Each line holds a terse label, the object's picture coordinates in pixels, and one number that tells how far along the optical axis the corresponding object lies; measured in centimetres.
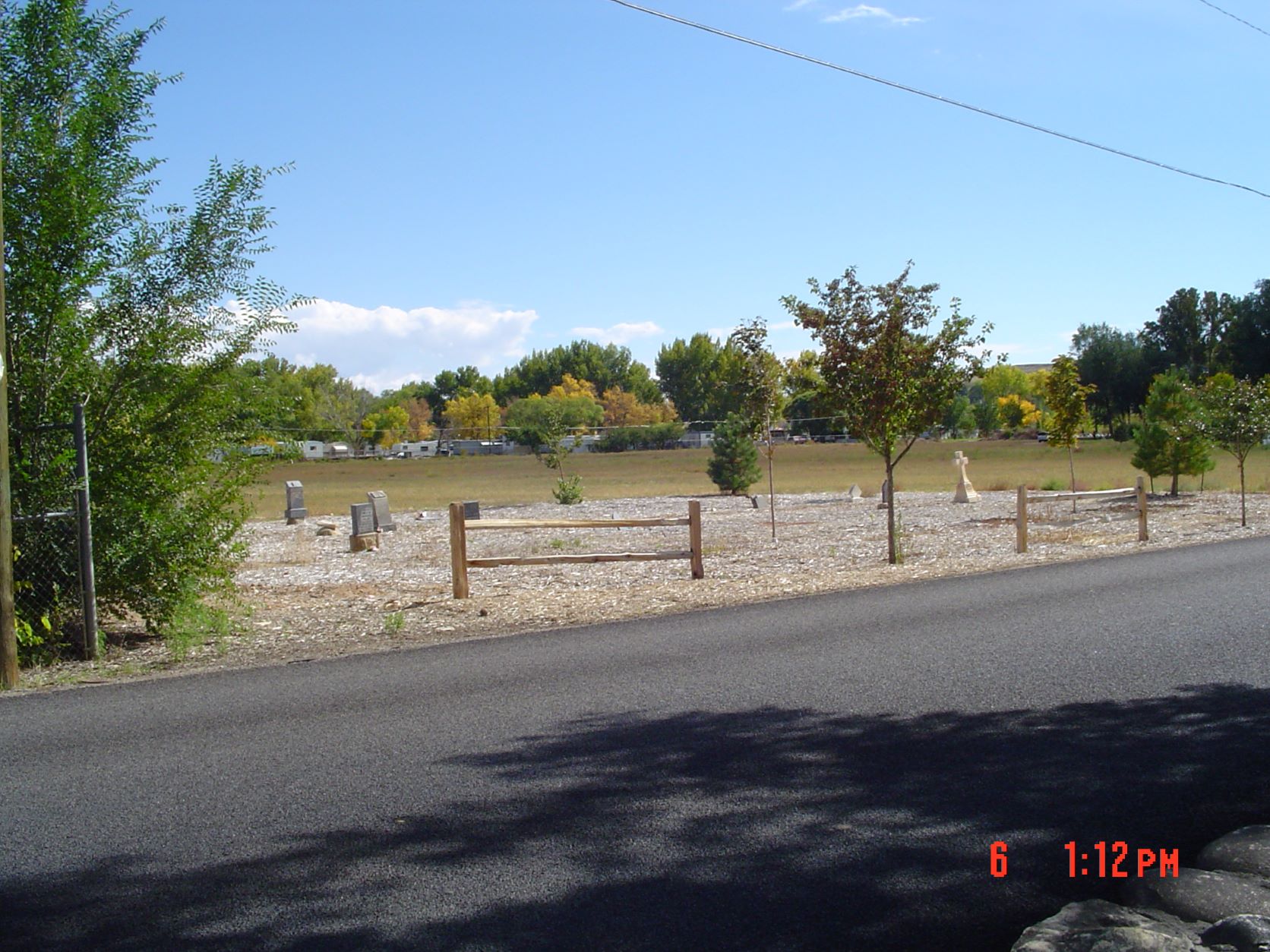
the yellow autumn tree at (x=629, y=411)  14400
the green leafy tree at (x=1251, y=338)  7494
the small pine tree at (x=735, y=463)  3985
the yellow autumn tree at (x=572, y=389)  14825
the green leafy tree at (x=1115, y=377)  8775
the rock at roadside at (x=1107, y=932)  357
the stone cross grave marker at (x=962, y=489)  3312
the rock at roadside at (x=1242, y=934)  362
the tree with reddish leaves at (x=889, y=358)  1638
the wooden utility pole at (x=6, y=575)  868
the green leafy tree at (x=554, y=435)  4328
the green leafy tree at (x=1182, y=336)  8556
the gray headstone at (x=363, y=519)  2245
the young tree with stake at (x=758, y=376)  2456
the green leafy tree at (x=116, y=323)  990
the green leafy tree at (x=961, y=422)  9769
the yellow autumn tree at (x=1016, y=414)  12970
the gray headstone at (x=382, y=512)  2506
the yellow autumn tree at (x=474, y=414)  13575
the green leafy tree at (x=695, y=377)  14300
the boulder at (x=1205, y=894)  396
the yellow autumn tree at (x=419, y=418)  13725
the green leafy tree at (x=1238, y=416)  2541
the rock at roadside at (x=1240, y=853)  428
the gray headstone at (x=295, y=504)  3159
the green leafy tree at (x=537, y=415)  11200
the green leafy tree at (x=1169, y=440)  3105
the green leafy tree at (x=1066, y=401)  2864
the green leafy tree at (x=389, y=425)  12156
